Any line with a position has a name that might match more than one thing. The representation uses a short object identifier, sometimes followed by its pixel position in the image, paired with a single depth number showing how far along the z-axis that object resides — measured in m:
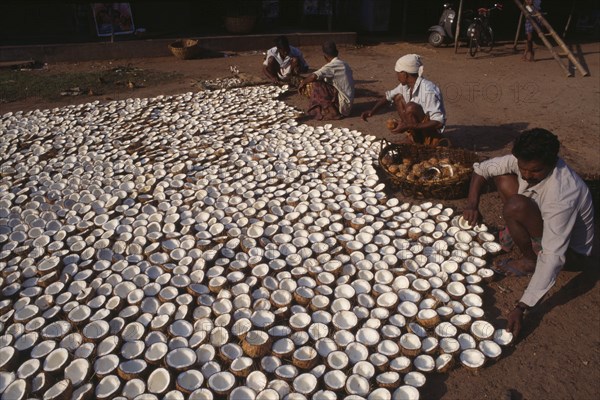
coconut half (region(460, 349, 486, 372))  2.17
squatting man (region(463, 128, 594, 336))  2.17
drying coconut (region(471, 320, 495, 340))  2.33
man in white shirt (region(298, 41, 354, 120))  5.36
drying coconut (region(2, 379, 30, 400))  2.03
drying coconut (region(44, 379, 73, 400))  1.99
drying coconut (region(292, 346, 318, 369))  2.17
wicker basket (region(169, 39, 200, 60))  9.14
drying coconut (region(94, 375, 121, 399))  2.03
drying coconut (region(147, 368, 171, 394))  2.08
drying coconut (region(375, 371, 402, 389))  2.09
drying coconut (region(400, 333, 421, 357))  2.24
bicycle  9.74
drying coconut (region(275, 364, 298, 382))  2.11
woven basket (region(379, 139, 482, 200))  3.45
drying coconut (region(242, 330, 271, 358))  2.22
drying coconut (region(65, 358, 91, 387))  2.10
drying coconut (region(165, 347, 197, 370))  2.17
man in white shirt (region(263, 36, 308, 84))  6.80
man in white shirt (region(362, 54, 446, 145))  4.10
